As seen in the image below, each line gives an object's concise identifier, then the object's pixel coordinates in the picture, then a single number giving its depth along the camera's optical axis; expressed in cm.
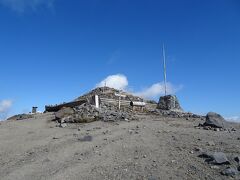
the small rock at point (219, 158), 531
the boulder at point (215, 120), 869
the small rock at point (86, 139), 744
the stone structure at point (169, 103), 1343
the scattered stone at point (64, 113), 1022
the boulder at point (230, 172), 494
